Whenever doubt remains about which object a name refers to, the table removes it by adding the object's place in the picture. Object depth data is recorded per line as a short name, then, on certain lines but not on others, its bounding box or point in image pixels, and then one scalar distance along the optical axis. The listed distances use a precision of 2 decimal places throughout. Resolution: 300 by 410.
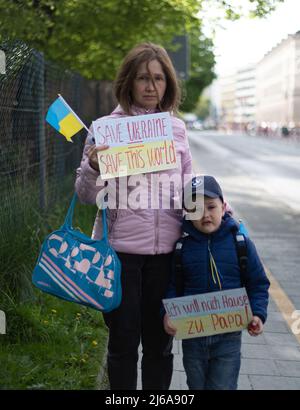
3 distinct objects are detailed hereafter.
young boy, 2.93
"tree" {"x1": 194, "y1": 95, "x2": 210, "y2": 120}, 162.62
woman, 3.00
